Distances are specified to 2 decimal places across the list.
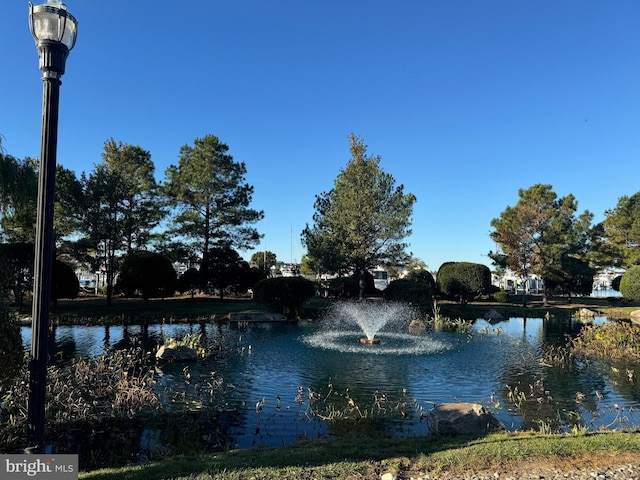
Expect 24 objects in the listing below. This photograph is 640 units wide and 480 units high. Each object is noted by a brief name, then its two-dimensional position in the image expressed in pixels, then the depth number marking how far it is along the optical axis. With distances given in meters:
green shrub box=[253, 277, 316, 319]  25.47
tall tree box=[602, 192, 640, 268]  40.03
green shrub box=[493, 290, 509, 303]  40.47
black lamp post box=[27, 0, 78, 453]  4.07
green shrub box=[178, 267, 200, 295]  33.41
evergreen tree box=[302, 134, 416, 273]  32.25
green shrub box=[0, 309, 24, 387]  5.04
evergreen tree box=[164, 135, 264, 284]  36.19
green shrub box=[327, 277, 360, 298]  37.00
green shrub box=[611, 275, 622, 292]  45.17
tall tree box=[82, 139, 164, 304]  28.97
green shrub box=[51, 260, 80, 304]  24.91
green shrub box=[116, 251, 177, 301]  28.14
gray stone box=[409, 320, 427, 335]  21.06
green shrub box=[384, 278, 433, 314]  27.52
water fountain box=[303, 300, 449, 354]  16.67
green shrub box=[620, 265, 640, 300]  32.97
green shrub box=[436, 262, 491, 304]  32.62
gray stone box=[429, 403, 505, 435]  7.17
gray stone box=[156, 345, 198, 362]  13.57
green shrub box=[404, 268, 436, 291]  44.66
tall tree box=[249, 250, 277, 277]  78.56
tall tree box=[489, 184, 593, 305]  37.25
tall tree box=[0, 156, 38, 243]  7.57
